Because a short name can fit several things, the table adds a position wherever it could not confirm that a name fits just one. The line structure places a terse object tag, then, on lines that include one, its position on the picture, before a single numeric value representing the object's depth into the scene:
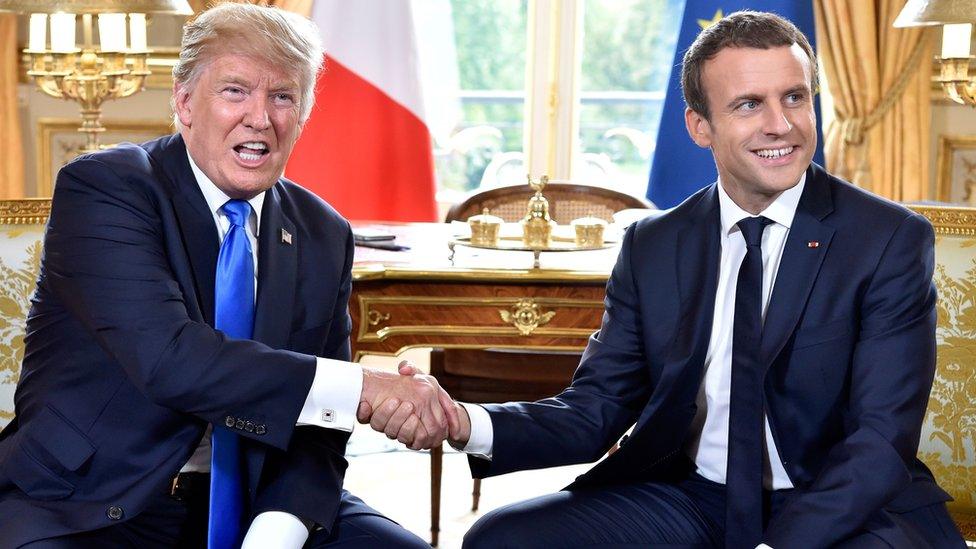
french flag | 5.50
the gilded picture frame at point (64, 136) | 5.68
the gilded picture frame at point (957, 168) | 5.48
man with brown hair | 2.04
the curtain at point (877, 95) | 5.28
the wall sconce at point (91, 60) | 4.10
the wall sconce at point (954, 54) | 3.63
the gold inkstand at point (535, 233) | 3.27
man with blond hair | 2.05
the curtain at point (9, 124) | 5.49
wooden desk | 3.06
